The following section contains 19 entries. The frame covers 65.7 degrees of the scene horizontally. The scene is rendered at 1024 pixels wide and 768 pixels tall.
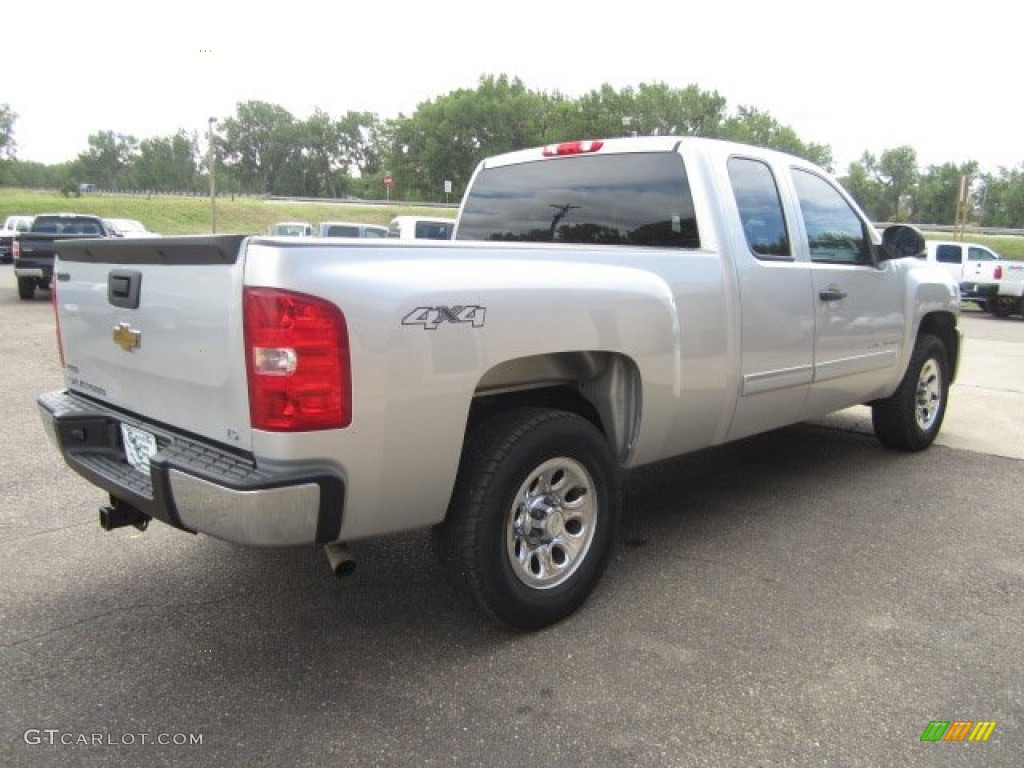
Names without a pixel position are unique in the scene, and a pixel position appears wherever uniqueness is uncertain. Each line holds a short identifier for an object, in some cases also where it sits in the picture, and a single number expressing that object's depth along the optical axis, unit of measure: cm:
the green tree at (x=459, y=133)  9100
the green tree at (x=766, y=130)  9306
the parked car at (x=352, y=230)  1991
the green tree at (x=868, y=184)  10381
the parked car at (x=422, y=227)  2016
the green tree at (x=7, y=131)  8900
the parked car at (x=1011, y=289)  1984
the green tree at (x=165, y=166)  11150
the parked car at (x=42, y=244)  1605
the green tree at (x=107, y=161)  11419
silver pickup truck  234
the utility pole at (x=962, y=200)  2842
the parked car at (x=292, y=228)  2330
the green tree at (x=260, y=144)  12350
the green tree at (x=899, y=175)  10562
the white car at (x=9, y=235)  2767
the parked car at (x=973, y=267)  2025
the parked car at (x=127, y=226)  2805
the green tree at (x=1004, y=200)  8538
